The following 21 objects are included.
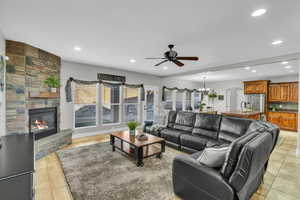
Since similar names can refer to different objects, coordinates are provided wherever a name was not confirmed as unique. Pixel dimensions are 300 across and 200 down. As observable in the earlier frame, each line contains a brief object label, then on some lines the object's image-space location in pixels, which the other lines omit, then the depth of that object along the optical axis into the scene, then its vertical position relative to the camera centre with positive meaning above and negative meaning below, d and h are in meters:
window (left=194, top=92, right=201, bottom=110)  9.70 -0.10
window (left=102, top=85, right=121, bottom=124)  5.58 -0.26
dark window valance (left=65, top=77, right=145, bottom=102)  4.53 +0.54
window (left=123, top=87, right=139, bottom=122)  6.16 -0.27
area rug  2.07 -1.40
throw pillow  1.72 -0.73
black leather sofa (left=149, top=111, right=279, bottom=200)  1.46 -0.86
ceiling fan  2.95 +0.90
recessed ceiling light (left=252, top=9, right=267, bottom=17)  1.86 +1.19
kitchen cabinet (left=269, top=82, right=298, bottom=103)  6.21 +0.34
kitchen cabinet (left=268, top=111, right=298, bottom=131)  6.06 -0.90
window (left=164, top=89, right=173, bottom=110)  7.82 -0.09
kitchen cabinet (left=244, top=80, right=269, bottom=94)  6.82 +0.63
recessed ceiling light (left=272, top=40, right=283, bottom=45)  2.83 +1.18
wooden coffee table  2.84 -1.17
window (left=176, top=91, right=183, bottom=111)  8.54 -0.10
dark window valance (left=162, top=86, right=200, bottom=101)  7.51 +0.54
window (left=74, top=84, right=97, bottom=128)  4.96 -0.28
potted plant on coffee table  3.51 -0.71
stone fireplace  3.04 -0.02
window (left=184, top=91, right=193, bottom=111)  9.01 -0.10
